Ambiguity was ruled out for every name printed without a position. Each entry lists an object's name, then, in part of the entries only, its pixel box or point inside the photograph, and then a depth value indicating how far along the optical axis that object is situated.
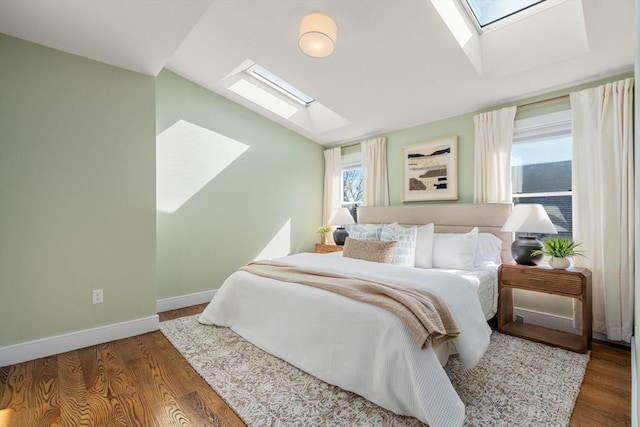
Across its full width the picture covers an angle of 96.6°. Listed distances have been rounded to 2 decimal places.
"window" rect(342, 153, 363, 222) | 4.87
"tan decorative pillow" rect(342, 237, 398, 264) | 2.95
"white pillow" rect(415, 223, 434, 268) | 2.99
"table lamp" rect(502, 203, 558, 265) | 2.56
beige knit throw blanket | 1.54
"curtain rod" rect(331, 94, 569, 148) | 2.83
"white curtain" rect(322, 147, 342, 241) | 5.04
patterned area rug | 1.57
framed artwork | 3.63
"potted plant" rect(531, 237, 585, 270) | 2.45
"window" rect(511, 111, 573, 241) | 2.86
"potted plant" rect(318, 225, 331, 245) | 4.80
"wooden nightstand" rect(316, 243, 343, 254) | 4.37
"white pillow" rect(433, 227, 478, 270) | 2.83
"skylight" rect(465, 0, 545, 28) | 2.44
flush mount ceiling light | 2.27
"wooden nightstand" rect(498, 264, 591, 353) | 2.32
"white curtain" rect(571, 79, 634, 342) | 2.41
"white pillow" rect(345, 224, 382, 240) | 3.30
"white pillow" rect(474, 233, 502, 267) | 2.99
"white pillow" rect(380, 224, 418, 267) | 3.01
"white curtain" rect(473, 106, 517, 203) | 3.13
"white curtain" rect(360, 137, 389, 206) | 4.36
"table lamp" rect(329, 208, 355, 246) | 4.39
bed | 1.48
